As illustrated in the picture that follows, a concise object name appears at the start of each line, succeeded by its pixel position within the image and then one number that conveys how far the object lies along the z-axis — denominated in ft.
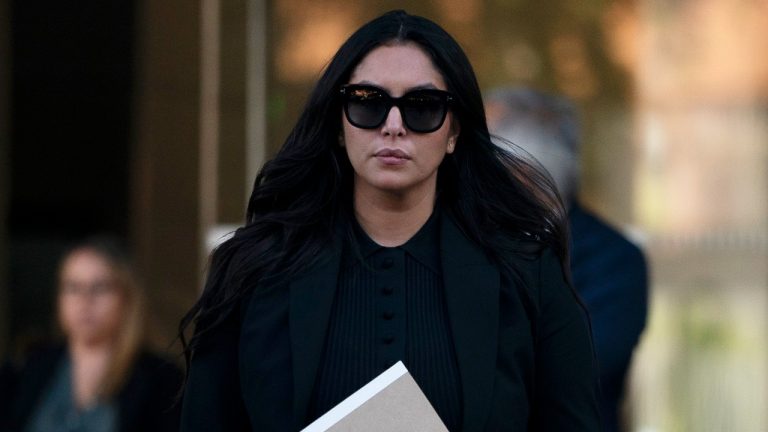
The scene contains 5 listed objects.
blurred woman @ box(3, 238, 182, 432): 41.01
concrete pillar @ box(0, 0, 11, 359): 58.85
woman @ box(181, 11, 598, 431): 19.53
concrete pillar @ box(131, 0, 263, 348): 52.54
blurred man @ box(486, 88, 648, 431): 30.71
